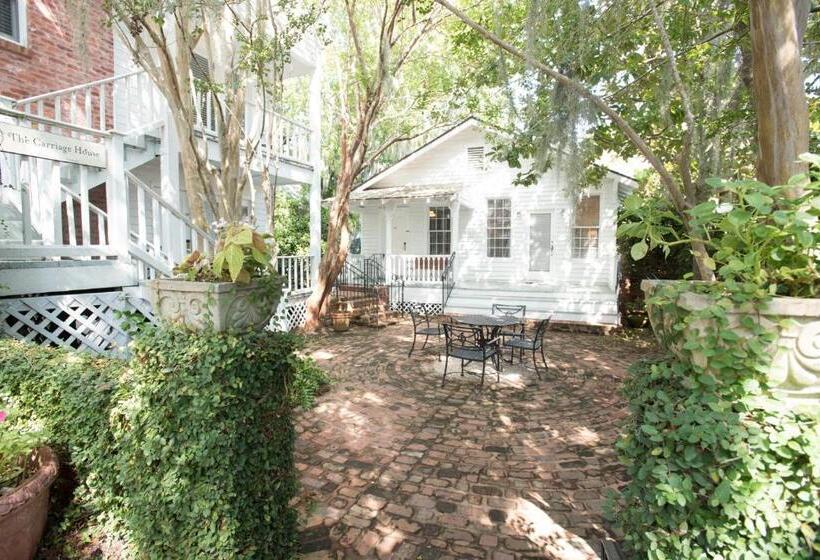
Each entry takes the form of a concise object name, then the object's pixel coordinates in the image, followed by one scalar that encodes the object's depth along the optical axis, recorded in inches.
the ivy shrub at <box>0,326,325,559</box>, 89.9
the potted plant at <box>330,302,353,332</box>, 410.0
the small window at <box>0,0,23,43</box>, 269.1
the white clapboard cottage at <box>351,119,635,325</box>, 478.6
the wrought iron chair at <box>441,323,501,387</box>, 242.8
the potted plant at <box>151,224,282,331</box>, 92.5
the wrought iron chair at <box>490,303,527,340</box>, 349.8
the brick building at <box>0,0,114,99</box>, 268.5
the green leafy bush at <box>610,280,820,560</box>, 51.9
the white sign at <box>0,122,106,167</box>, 153.5
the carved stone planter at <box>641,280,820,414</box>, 52.0
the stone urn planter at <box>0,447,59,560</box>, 90.1
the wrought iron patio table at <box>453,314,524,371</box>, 269.9
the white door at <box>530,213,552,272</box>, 514.9
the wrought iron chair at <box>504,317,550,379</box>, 260.2
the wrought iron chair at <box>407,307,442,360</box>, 293.9
